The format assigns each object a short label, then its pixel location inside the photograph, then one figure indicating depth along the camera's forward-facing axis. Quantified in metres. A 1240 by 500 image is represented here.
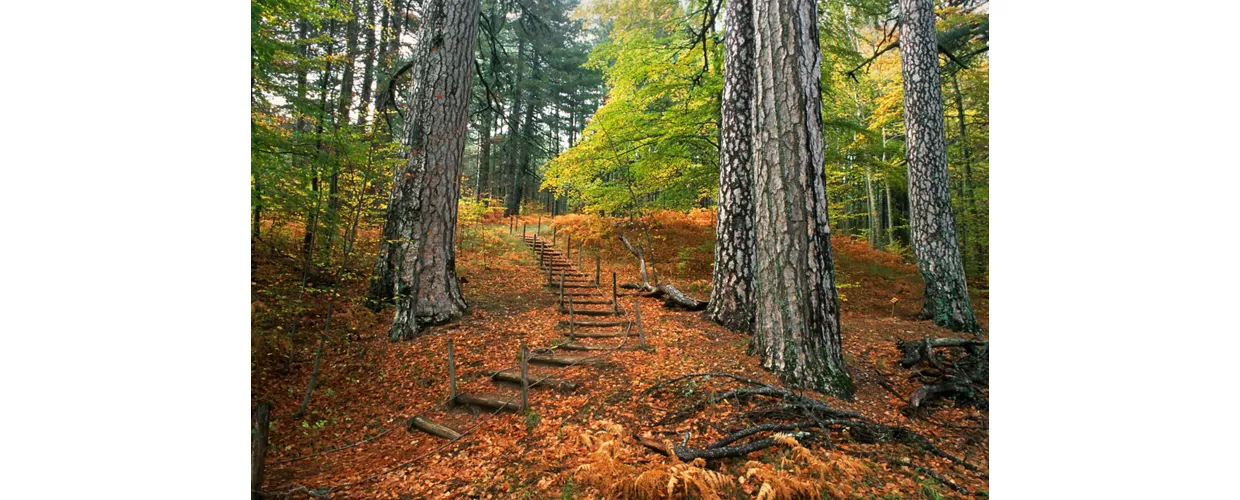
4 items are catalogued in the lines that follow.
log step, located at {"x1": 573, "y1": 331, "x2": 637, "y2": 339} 5.19
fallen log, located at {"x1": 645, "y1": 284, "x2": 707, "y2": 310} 6.07
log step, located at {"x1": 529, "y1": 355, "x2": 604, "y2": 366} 4.16
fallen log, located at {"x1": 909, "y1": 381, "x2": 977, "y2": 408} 2.87
